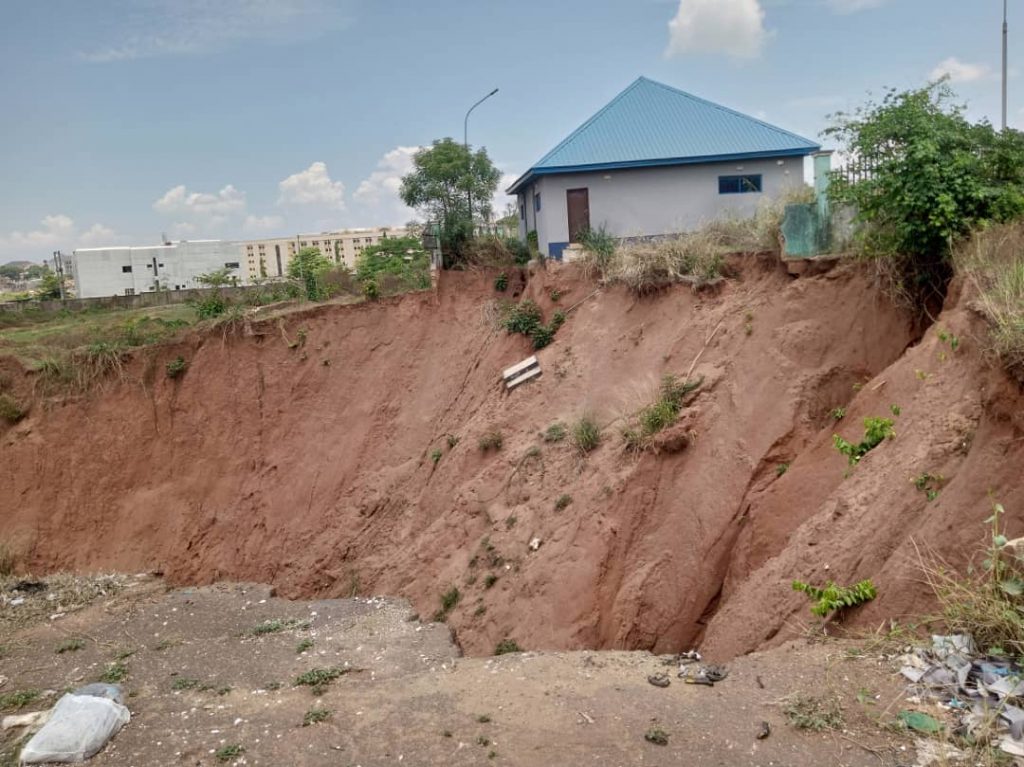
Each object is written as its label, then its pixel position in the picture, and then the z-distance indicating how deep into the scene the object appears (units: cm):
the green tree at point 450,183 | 1984
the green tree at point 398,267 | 1756
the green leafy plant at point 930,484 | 699
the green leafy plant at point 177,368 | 1667
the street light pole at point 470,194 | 1995
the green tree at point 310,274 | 1831
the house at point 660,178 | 1967
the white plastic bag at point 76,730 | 700
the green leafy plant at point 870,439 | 839
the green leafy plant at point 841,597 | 671
